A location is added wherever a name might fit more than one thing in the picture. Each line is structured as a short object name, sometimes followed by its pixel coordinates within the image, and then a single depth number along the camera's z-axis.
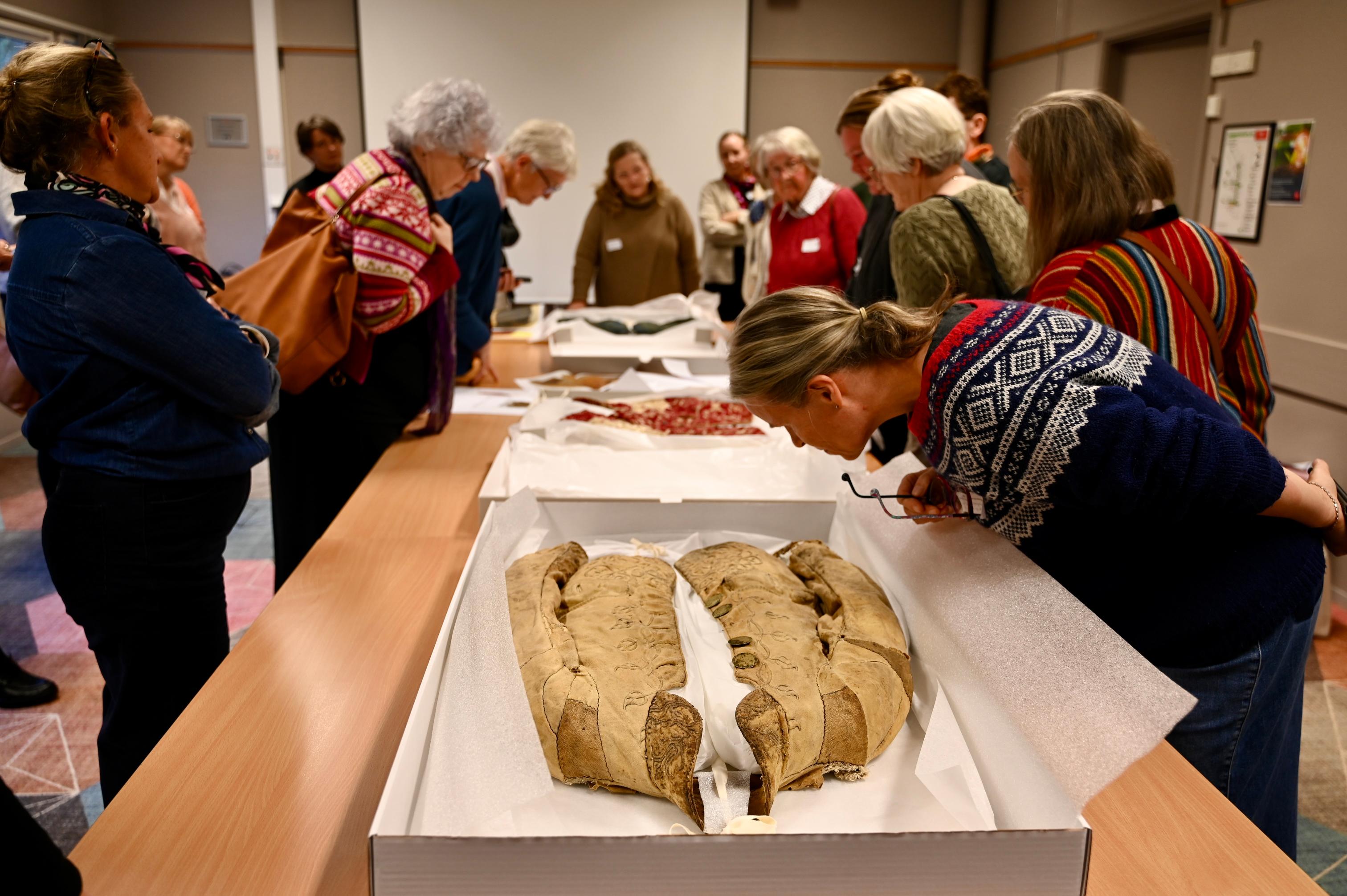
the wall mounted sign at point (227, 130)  6.93
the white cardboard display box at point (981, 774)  0.75
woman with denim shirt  1.29
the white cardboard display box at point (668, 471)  1.81
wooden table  0.89
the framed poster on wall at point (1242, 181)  3.79
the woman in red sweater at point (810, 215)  3.43
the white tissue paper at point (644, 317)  3.41
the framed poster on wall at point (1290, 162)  3.52
